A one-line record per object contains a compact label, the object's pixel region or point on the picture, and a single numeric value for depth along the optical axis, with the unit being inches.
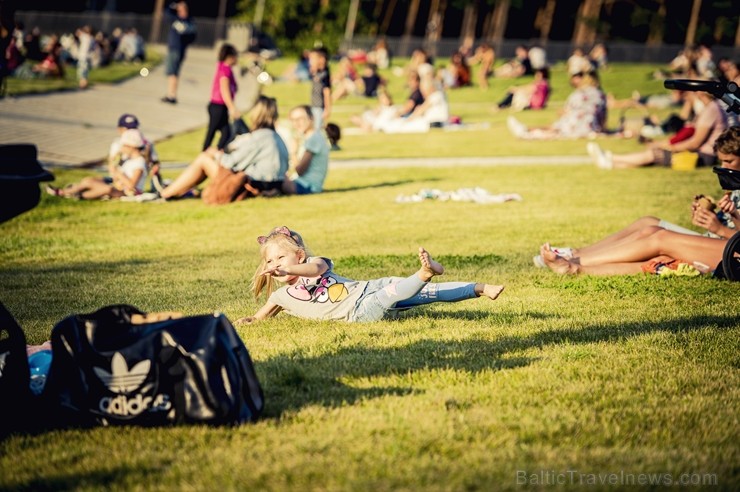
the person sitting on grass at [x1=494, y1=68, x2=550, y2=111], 1259.8
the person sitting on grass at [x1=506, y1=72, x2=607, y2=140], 892.6
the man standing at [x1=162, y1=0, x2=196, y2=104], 1042.7
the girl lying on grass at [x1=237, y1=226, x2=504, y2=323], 253.3
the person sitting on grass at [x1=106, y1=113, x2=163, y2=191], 546.3
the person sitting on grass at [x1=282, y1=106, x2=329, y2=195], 557.3
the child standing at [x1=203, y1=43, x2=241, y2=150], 665.0
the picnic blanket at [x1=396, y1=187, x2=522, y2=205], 541.0
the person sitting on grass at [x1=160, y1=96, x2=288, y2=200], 535.5
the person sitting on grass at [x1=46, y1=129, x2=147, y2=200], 553.6
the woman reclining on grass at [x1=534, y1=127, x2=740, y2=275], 325.7
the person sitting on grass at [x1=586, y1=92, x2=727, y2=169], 597.3
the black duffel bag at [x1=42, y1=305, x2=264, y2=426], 172.4
